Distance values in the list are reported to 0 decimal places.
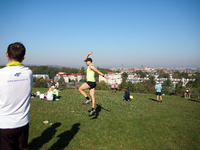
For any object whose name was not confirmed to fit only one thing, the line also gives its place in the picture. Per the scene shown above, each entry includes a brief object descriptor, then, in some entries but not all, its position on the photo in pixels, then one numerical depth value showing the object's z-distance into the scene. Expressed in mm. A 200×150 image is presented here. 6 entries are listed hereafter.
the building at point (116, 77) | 145550
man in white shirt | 2299
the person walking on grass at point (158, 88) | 13898
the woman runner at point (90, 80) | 7121
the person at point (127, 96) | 13203
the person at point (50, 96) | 11431
